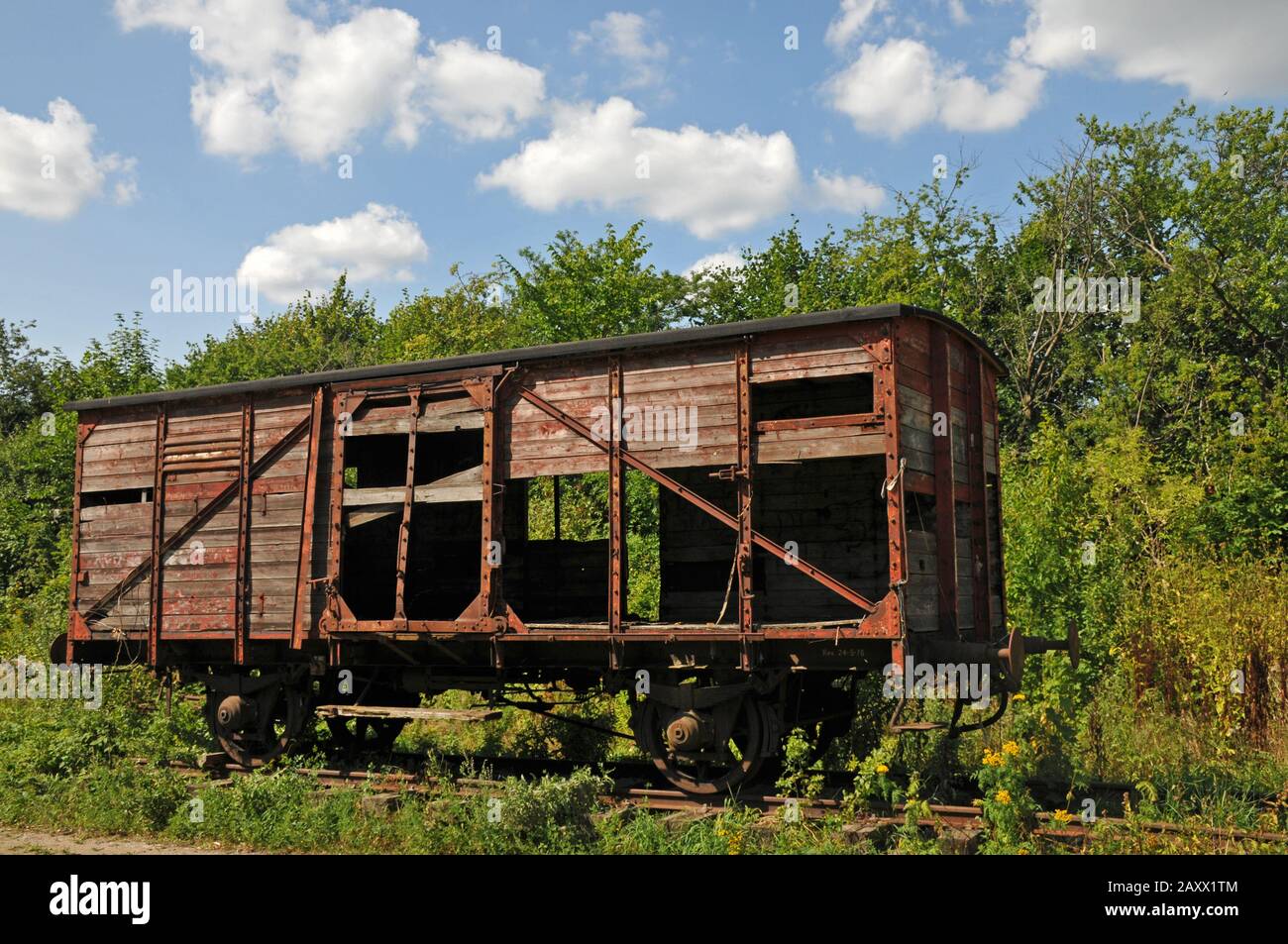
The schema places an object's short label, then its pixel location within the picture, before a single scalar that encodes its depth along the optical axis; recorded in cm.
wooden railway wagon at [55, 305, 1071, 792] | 920
